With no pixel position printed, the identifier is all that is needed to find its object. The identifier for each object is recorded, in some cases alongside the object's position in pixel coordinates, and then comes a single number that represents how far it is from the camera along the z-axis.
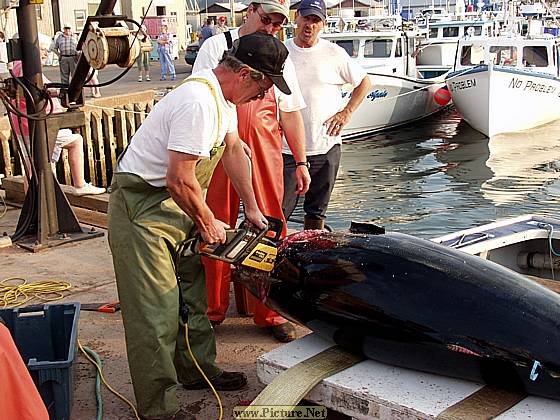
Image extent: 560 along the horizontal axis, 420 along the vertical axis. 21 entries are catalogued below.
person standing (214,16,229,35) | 30.46
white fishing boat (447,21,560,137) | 19.39
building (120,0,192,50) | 38.16
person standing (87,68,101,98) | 19.18
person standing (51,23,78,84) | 18.47
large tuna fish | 2.99
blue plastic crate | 3.96
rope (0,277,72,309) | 5.28
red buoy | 22.73
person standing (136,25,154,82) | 26.42
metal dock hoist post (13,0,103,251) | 6.70
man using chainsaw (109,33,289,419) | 3.29
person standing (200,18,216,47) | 25.54
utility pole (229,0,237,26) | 35.88
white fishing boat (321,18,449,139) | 19.98
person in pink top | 8.50
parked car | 30.72
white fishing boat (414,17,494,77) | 26.17
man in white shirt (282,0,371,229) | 5.57
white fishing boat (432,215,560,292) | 5.87
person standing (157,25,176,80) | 25.78
